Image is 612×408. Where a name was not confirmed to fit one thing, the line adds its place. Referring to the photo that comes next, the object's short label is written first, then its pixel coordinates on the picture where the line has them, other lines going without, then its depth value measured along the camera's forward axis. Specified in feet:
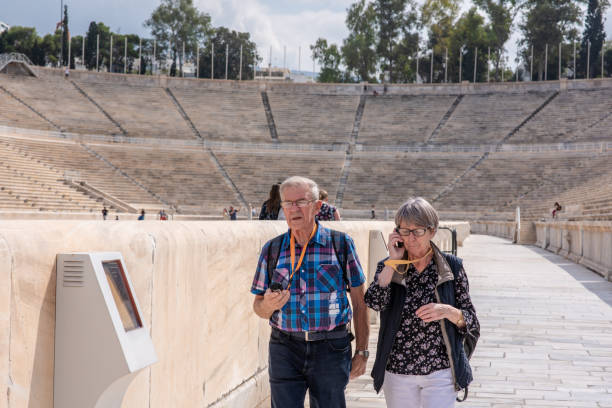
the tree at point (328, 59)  291.38
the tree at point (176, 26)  286.25
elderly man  11.78
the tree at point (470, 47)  265.34
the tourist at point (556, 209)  108.53
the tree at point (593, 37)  256.11
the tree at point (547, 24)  259.39
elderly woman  11.43
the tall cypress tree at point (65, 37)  255.89
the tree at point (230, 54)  285.84
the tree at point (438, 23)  273.75
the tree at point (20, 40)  271.69
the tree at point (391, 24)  279.69
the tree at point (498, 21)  263.70
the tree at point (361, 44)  278.46
